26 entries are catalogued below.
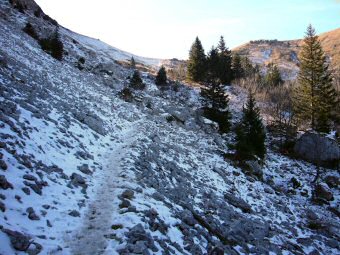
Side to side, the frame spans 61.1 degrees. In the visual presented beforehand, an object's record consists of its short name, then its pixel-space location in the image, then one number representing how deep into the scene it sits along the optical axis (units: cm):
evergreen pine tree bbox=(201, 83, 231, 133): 3812
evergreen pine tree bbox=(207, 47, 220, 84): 6544
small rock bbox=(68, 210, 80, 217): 989
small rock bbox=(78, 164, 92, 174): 1357
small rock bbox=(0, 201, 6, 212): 802
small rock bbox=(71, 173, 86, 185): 1216
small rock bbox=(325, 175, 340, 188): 2778
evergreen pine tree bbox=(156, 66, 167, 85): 5391
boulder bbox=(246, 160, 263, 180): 2522
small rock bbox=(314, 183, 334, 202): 2401
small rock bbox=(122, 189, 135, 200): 1204
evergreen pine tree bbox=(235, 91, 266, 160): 2694
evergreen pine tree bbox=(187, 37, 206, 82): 6488
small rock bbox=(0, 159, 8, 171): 950
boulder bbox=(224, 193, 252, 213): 1752
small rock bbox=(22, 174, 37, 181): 1000
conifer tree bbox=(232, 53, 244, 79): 7351
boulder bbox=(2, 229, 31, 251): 718
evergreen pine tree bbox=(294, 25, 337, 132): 3919
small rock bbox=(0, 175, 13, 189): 878
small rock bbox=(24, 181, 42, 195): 975
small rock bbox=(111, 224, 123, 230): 964
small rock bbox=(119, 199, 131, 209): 1114
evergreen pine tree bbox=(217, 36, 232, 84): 6738
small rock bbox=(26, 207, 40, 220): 852
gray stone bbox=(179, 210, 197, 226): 1206
